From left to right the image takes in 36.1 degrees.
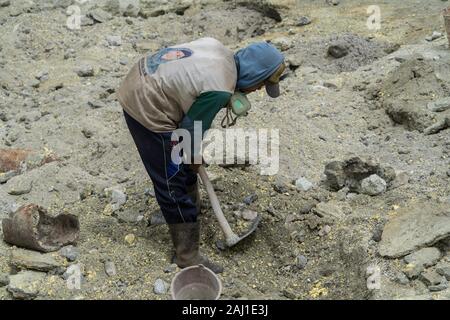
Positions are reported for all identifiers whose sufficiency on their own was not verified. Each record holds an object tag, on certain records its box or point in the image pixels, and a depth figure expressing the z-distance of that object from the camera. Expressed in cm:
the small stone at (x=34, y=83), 680
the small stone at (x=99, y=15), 809
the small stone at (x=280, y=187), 464
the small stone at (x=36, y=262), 395
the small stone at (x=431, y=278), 355
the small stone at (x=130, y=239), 427
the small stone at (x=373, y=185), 446
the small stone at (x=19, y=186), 482
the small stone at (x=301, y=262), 411
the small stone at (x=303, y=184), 469
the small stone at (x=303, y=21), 755
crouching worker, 362
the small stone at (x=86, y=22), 802
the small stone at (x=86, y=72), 683
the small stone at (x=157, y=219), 444
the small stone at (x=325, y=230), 423
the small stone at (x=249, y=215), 441
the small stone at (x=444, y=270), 357
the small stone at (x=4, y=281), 385
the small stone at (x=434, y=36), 648
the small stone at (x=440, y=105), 529
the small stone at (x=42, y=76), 691
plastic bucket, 359
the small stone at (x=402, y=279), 362
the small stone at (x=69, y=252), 405
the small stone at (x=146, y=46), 746
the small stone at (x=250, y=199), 456
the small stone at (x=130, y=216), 449
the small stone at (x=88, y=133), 566
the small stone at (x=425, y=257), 368
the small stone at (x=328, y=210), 432
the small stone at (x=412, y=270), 362
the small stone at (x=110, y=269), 396
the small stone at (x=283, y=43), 698
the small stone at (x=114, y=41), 757
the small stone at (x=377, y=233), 397
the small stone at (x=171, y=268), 400
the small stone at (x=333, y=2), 796
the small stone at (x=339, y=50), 659
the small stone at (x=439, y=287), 350
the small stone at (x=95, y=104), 613
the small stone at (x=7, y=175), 508
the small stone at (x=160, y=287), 380
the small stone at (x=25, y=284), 377
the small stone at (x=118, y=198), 465
